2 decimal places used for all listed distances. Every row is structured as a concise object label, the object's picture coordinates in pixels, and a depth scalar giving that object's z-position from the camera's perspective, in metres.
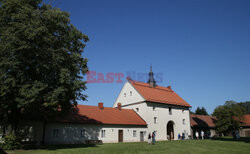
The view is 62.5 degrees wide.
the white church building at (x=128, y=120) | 28.14
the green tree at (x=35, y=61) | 19.59
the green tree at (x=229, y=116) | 41.47
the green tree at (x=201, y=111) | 103.38
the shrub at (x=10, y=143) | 20.27
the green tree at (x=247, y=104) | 136.59
